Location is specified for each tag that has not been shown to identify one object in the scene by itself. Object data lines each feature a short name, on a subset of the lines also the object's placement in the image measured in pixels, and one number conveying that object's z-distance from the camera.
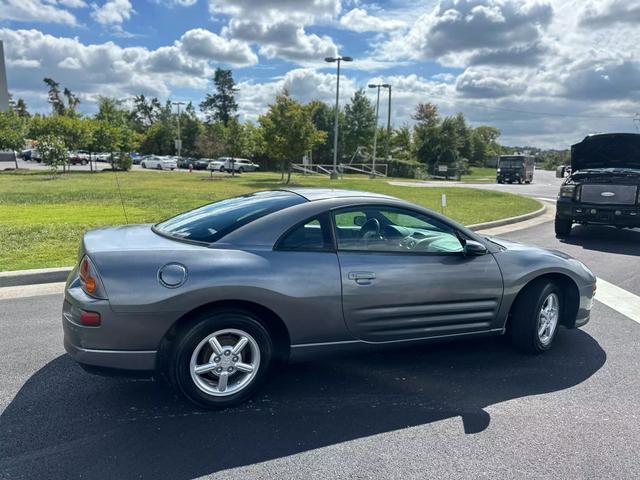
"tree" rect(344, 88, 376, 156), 57.34
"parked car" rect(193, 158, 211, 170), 55.25
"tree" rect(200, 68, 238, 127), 92.25
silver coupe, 3.09
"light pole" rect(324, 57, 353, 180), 30.08
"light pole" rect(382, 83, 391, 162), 48.34
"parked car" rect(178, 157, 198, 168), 55.78
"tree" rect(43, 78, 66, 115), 92.31
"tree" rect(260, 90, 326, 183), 27.30
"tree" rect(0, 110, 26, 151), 33.62
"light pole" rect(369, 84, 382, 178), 42.88
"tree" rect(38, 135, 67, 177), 29.59
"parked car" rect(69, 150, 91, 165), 45.81
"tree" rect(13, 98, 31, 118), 92.76
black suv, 9.91
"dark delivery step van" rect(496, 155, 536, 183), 39.12
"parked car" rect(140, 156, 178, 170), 51.97
